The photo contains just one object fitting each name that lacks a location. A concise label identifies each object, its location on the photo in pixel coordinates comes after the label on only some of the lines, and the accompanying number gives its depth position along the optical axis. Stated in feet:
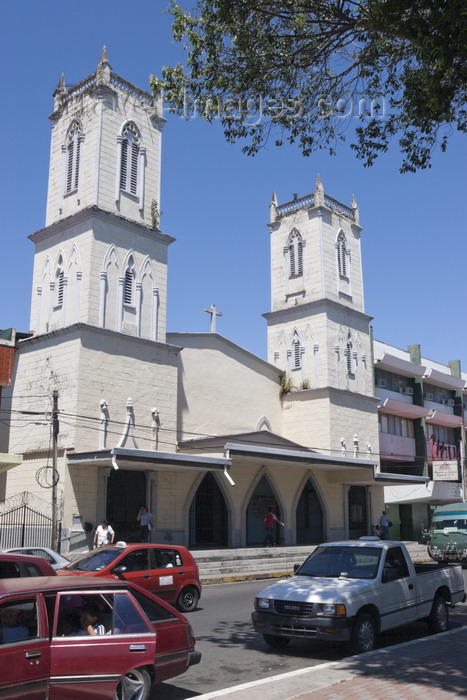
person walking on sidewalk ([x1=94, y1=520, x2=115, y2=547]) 67.31
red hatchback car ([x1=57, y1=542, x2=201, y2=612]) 41.65
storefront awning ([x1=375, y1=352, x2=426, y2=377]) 134.82
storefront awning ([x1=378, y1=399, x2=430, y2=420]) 134.00
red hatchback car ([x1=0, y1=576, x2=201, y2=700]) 18.16
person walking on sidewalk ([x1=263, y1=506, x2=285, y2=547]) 93.15
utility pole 70.44
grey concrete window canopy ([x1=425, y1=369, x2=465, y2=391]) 151.33
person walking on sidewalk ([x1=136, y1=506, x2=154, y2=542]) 75.72
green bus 81.56
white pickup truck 29.53
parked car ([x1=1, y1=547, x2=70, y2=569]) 47.76
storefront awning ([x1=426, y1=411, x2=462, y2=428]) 149.21
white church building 80.02
